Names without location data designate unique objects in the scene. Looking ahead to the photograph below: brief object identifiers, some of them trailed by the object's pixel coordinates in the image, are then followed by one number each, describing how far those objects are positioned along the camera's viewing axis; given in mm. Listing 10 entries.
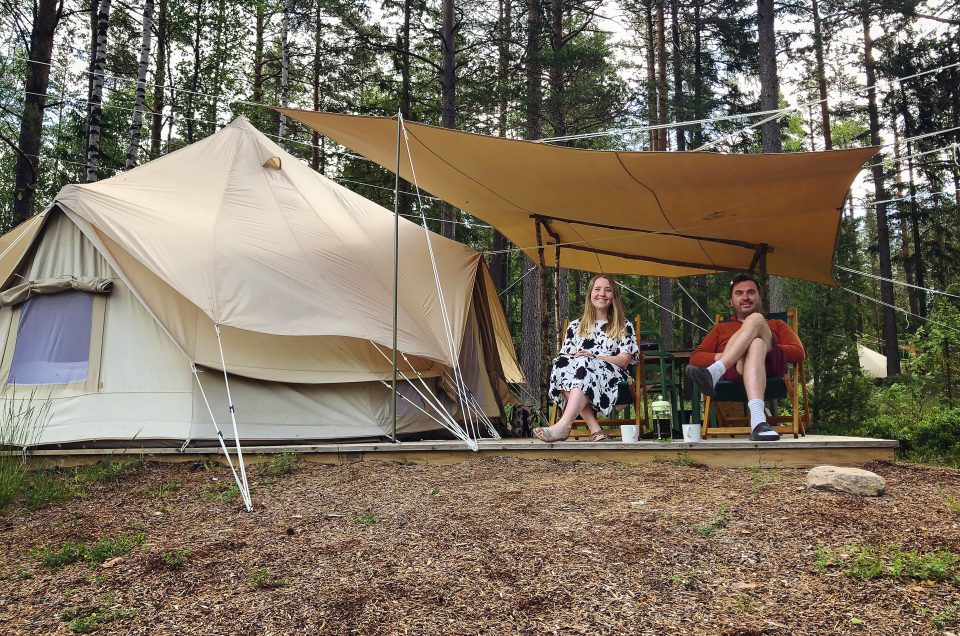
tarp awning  3885
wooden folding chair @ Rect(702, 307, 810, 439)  4059
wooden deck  3555
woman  4266
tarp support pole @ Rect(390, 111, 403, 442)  4121
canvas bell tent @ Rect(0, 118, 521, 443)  4348
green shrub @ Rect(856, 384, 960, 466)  4262
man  3844
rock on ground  2781
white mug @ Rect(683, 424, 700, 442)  3969
